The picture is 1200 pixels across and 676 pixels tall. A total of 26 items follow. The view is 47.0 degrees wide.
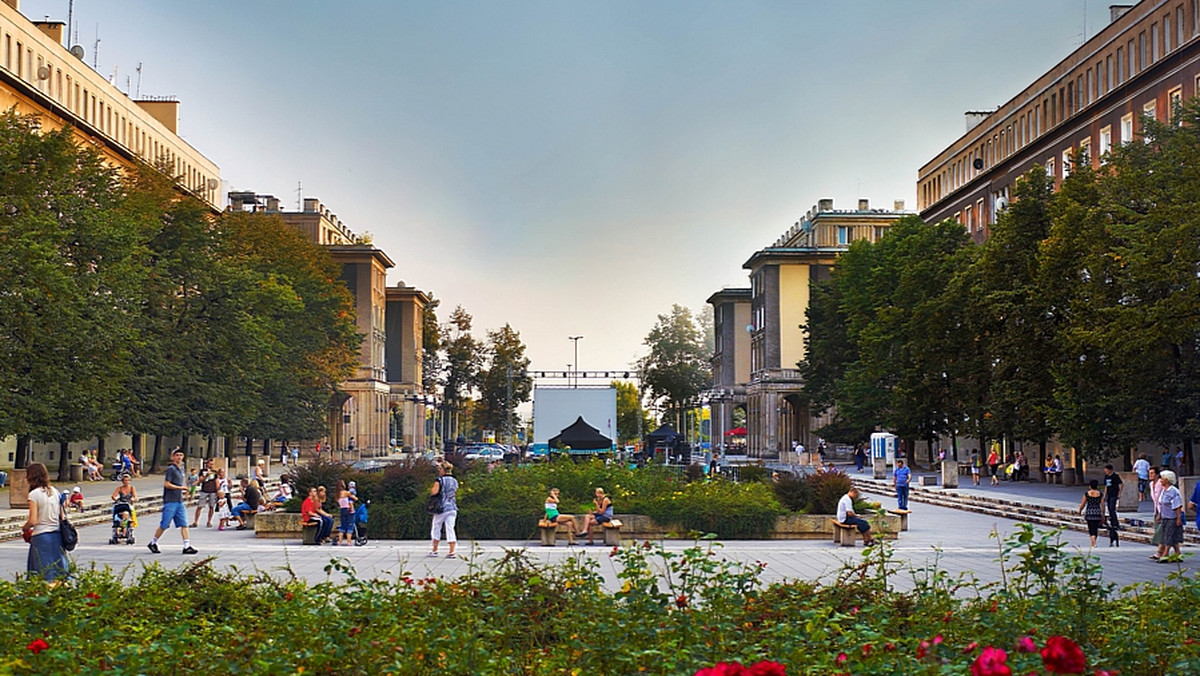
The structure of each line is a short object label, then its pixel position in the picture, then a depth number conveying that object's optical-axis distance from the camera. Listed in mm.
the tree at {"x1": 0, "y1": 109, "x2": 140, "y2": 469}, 43094
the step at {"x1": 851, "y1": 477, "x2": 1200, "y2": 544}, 31031
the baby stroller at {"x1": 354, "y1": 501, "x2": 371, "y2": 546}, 27500
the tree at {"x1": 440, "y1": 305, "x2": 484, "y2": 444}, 139250
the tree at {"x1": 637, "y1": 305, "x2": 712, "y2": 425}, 150125
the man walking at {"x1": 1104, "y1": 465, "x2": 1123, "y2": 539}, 28297
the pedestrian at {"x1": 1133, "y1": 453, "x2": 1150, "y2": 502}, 42750
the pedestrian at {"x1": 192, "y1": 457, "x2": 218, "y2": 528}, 33188
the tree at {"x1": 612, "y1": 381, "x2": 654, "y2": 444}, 174125
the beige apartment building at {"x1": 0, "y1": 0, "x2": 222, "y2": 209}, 62719
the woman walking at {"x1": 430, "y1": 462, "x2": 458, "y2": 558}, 24875
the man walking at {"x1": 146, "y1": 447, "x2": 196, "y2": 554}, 25562
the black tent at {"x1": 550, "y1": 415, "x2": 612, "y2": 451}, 62531
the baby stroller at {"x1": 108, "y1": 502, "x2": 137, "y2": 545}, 27438
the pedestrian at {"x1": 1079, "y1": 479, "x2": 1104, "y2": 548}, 26656
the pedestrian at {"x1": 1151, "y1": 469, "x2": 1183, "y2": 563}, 23953
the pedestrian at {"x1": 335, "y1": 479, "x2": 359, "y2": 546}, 26797
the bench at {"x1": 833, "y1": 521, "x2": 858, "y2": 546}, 27359
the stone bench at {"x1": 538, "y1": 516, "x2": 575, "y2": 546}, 26652
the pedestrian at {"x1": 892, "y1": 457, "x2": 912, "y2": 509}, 38344
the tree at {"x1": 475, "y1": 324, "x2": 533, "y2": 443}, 134750
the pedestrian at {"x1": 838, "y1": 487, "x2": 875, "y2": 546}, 27172
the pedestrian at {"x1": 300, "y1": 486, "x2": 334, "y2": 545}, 26734
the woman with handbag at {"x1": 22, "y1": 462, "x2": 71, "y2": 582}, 15742
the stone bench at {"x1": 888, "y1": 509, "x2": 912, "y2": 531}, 32312
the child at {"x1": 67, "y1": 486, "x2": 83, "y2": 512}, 31891
